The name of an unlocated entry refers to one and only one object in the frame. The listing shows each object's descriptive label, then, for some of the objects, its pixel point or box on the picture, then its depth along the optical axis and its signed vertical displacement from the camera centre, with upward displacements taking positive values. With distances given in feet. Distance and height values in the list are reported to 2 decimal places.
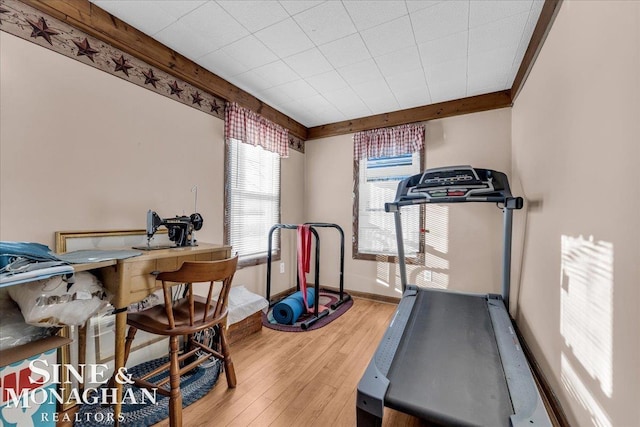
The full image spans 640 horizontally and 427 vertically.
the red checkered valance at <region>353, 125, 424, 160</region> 10.45 +3.03
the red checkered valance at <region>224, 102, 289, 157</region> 8.70 +3.03
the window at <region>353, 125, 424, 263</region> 10.66 +1.05
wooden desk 4.26 -1.26
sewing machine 5.57 -0.40
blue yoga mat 8.72 -3.43
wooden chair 4.48 -2.12
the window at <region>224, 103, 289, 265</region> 8.89 +1.14
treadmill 3.86 -2.87
